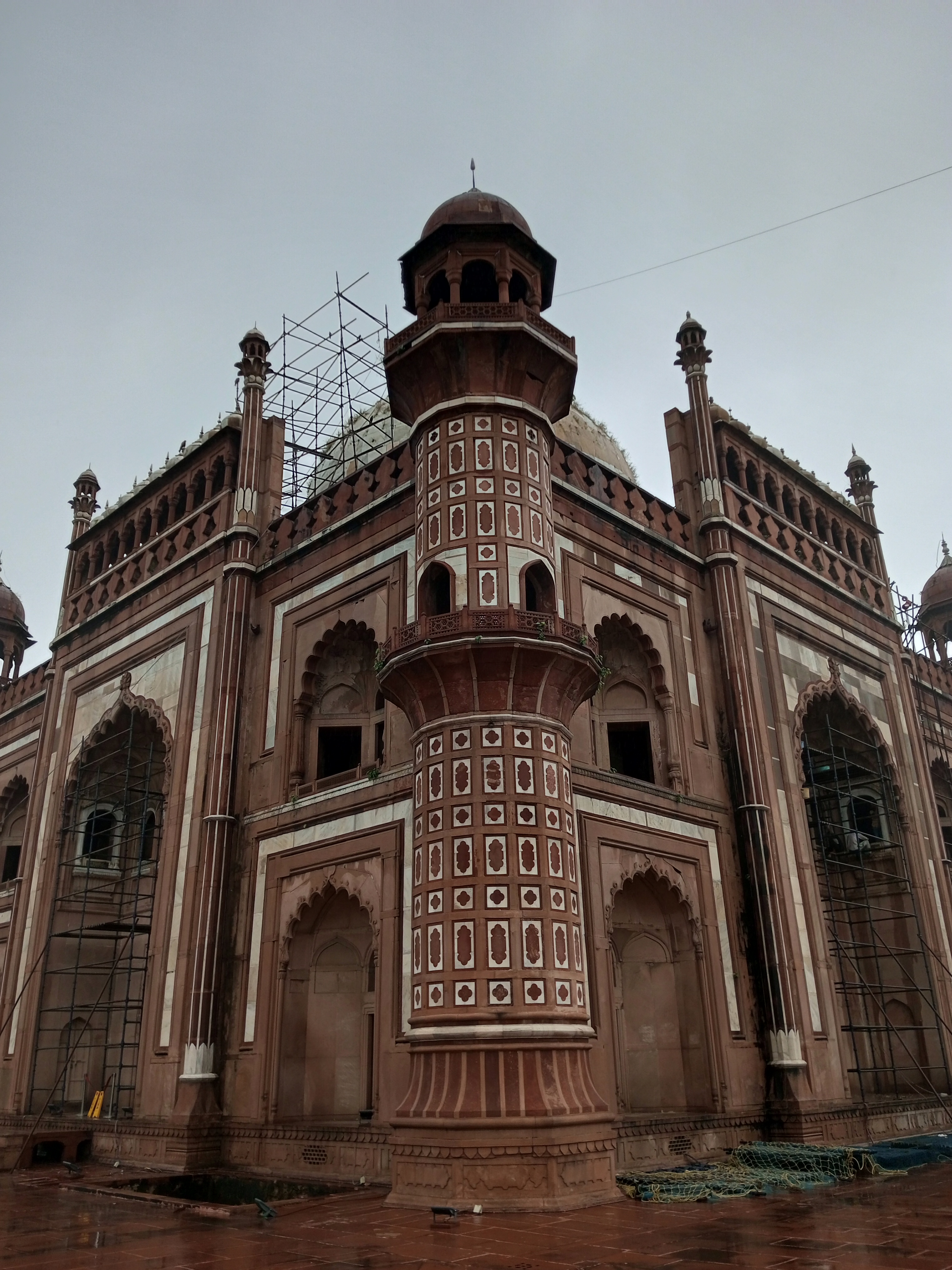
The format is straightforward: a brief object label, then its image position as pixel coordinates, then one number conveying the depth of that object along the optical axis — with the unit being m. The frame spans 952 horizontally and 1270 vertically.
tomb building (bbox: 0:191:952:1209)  11.70
